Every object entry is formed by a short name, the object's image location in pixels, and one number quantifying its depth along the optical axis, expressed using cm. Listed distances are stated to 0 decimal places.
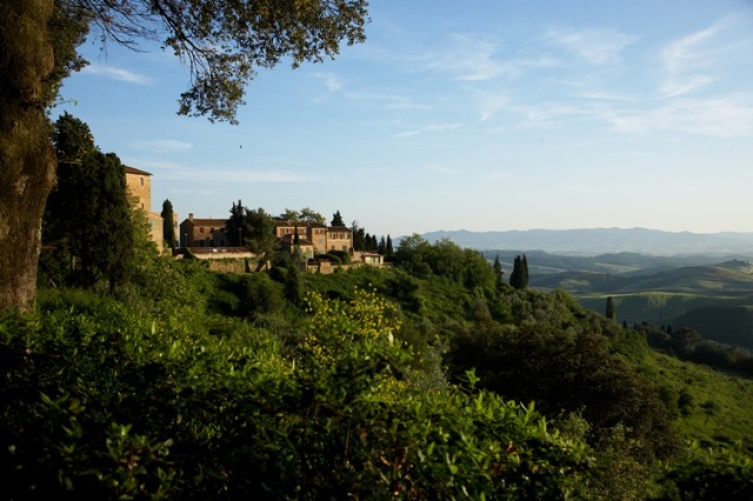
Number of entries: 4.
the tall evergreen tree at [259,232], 6247
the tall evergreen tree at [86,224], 3186
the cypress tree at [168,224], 6106
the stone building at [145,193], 5272
